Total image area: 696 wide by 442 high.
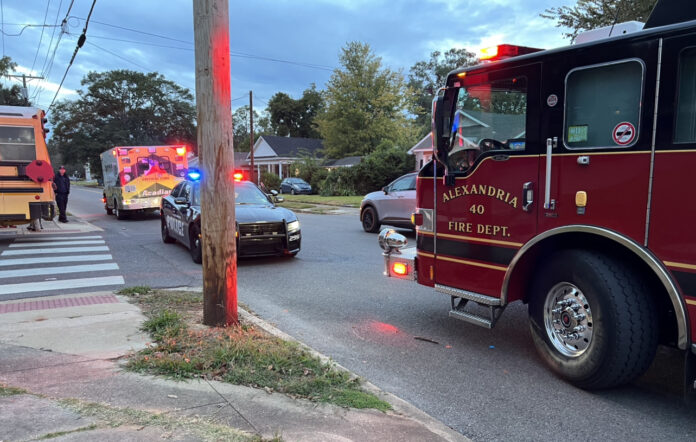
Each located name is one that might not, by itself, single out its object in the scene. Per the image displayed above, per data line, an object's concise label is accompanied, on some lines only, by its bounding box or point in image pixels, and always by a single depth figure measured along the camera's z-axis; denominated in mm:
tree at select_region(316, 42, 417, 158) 43188
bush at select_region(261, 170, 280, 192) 40812
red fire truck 3221
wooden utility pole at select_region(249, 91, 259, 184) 33288
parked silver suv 12422
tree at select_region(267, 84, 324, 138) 82125
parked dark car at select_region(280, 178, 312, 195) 38375
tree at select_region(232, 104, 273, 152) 94750
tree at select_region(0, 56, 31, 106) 36938
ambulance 18562
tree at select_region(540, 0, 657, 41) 16047
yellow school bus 11273
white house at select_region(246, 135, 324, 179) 55738
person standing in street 16969
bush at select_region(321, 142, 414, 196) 31734
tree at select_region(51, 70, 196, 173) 64375
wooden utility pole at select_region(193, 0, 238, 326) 4547
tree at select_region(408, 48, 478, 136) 81550
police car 8828
